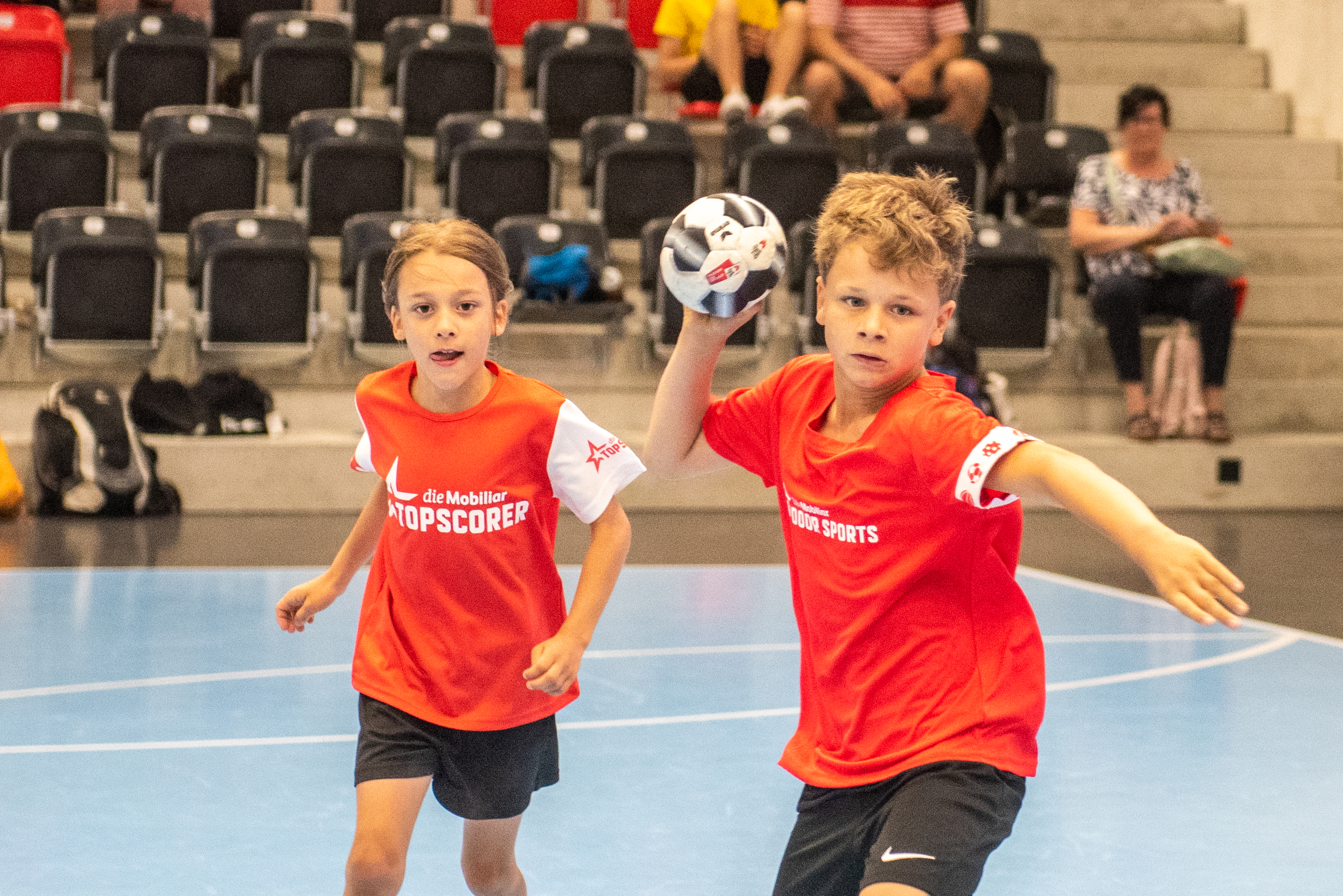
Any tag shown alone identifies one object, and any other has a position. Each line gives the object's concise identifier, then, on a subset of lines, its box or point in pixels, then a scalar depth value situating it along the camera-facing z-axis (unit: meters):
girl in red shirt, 5.00
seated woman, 17.56
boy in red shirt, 4.03
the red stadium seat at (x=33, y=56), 19.57
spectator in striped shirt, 19.94
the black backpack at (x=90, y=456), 15.59
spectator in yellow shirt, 19.76
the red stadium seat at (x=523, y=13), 23.72
